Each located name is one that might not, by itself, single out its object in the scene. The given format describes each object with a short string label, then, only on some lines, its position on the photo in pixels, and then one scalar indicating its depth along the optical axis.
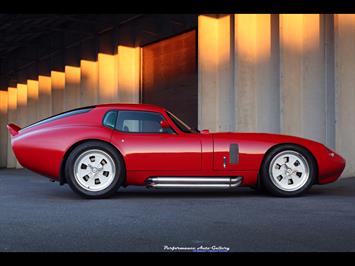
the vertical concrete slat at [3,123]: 34.06
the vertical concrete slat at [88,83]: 21.61
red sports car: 6.41
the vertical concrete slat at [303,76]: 10.59
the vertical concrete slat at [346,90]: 9.93
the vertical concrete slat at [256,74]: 11.96
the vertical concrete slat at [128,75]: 19.19
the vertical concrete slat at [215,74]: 13.33
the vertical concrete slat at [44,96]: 26.94
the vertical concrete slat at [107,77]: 20.42
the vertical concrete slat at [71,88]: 23.33
